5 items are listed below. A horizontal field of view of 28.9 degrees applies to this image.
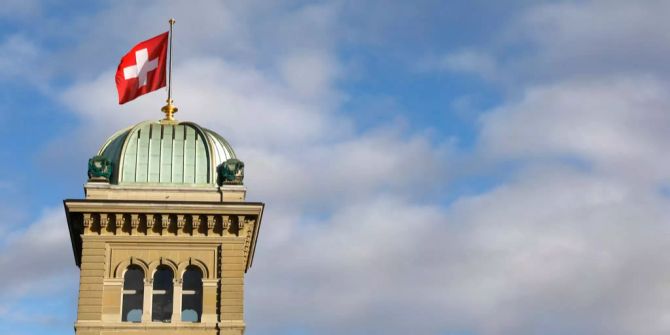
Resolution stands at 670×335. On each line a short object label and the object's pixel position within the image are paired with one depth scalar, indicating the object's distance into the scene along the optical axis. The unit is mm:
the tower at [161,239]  53625
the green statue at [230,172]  56062
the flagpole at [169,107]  59906
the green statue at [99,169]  55688
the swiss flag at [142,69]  59312
